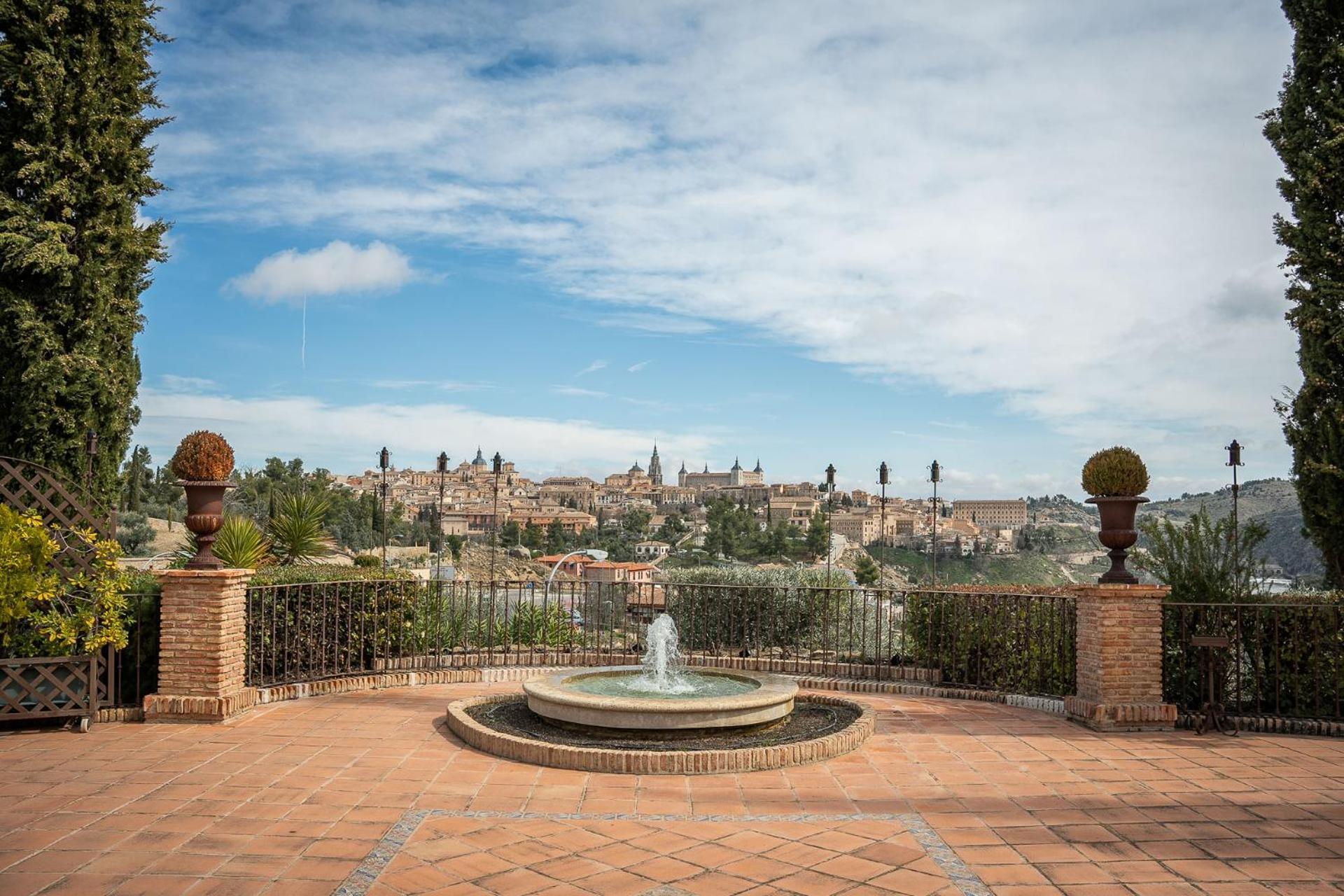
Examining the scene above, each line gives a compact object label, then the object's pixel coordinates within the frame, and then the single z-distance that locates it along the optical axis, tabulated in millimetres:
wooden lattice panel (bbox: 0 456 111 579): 6559
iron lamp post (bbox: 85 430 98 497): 8152
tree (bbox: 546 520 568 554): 69688
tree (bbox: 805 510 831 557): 62031
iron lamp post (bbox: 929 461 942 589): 17000
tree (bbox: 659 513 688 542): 81562
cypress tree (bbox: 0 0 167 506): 9438
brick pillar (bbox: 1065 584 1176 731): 6793
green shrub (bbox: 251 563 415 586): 8148
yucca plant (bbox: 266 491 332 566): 10391
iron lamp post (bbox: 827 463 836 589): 16142
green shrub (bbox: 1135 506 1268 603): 7629
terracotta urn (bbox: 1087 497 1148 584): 7004
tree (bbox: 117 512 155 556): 22859
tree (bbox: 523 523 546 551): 69062
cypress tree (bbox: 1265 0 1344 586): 8195
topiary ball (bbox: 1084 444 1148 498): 6984
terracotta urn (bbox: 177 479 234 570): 7012
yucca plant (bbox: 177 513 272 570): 8641
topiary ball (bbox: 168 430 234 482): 7020
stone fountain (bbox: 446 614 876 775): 5473
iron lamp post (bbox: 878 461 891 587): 17062
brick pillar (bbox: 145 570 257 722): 6645
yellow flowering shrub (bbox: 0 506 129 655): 6113
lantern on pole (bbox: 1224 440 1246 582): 13023
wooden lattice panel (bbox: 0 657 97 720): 6316
